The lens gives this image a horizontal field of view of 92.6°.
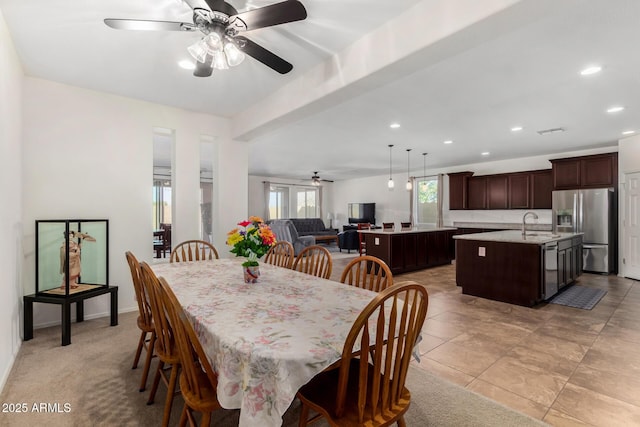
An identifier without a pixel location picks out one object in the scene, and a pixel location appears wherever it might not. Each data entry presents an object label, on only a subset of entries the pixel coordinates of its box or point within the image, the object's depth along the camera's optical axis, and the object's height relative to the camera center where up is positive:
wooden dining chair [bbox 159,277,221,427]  1.26 -0.63
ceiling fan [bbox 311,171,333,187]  10.44 +1.19
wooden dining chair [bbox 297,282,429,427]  1.09 -0.66
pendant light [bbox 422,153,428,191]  9.03 +1.27
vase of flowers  2.10 -0.20
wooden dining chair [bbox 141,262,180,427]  1.57 -0.65
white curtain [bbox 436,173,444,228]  9.12 +0.53
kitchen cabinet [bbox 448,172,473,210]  8.40 +0.68
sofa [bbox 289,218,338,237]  10.57 -0.50
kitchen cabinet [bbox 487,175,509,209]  7.65 +0.57
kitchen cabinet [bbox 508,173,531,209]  7.30 +0.56
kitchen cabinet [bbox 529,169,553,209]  6.96 +0.59
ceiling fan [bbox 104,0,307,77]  1.68 +1.11
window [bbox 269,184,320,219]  11.82 +0.49
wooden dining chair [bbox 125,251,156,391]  2.04 -0.68
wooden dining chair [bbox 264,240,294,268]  2.92 -0.42
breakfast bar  5.85 -0.69
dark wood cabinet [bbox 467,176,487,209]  8.08 +0.58
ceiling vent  5.09 +1.42
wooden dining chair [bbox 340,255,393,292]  1.91 -0.43
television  11.15 +0.03
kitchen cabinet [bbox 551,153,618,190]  6.04 +0.88
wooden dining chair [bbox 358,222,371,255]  8.77 -0.39
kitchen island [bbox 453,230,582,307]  3.90 -0.71
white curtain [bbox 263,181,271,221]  11.21 +0.61
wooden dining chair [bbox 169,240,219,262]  3.21 -0.43
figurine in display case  3.05 -0.46
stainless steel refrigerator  5.78 -0.17
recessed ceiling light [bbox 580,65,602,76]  2.97 +1.43
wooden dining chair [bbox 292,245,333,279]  2.45 -0.45
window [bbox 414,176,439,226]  9.55 +0.43
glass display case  3.02 -0.45
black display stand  2.79 -0.84
